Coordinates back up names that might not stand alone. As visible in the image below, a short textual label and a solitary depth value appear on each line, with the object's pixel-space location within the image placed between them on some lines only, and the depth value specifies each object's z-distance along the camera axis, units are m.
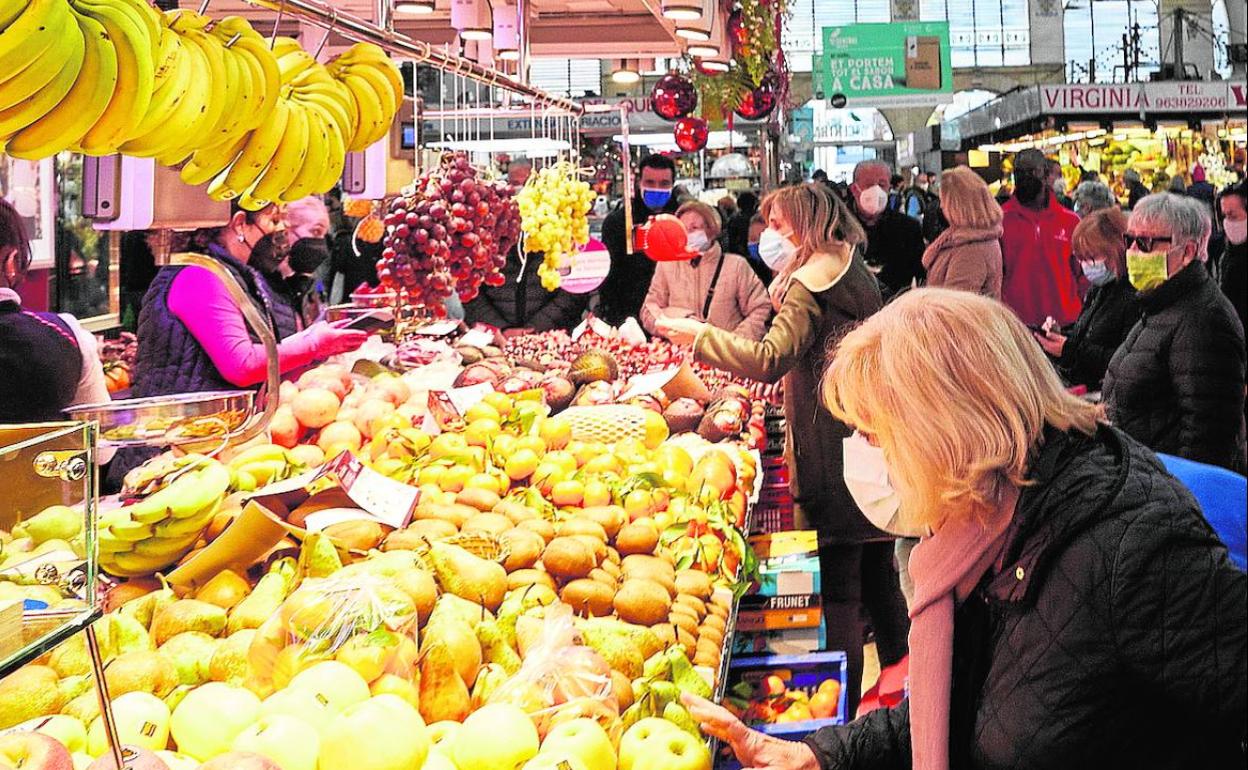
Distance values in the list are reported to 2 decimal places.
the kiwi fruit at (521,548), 2.41
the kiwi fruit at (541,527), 2.60
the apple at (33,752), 1.24
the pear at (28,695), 1.61
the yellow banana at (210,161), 2.37
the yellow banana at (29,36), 1.49
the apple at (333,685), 1.71
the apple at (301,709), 1.66
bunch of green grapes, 5.91
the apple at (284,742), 1.57
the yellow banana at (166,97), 1.93
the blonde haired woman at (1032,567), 1.58
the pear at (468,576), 2.21
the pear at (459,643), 1.94
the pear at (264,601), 2.01
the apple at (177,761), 1.58
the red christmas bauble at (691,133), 8.57
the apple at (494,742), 1.71
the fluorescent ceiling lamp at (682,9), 4.43
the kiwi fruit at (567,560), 2.45
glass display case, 1.17
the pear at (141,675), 1.80
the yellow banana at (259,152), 2.44
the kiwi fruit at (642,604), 2.38
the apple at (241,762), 1.47
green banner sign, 15.33
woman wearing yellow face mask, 4.09
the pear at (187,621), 2.02
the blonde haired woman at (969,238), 6.52
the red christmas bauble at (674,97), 7.96
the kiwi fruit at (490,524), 2.56
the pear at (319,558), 2.14
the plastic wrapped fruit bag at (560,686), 1.85
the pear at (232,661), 1.86
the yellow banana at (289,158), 2.54
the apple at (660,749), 1.78
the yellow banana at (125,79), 1.77
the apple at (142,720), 1.66
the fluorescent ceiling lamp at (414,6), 3.96
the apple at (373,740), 1.60
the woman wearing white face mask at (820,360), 4.05
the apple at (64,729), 1.51
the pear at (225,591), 2.12
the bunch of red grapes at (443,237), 4.34
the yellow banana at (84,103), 1.72
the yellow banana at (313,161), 2.63
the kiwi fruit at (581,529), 2.62
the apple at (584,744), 1.73
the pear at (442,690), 1.88
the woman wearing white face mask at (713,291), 6.32
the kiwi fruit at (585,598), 2.40
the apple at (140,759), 1.44
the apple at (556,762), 1.67
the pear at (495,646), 2.05
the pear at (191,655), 1.89
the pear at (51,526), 1.19
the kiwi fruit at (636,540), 2.74
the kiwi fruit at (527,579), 2.33
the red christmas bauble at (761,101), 8.07
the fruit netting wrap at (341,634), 1.82
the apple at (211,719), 1.66
